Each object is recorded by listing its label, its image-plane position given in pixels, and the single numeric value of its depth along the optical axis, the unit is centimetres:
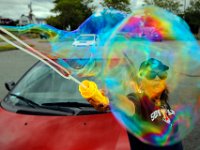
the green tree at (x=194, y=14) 6322
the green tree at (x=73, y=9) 3289
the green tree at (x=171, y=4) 5747
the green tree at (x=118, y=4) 2044
